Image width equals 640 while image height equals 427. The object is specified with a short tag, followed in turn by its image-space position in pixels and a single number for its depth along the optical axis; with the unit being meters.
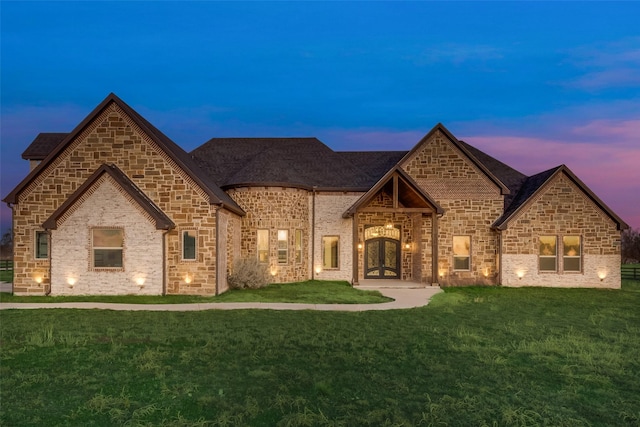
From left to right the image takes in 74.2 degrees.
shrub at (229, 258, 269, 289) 19.08
